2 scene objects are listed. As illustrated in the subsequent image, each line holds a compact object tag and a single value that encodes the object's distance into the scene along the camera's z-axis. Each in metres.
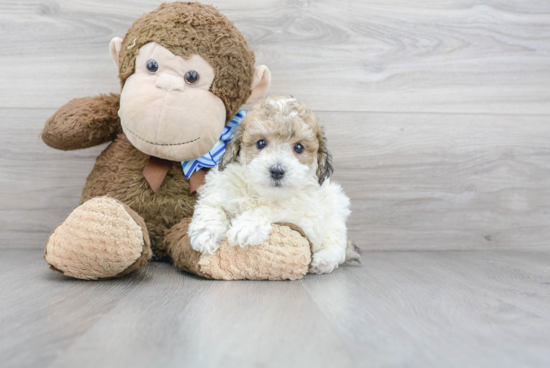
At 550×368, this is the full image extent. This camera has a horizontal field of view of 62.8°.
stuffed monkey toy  0.98
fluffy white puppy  1.04
